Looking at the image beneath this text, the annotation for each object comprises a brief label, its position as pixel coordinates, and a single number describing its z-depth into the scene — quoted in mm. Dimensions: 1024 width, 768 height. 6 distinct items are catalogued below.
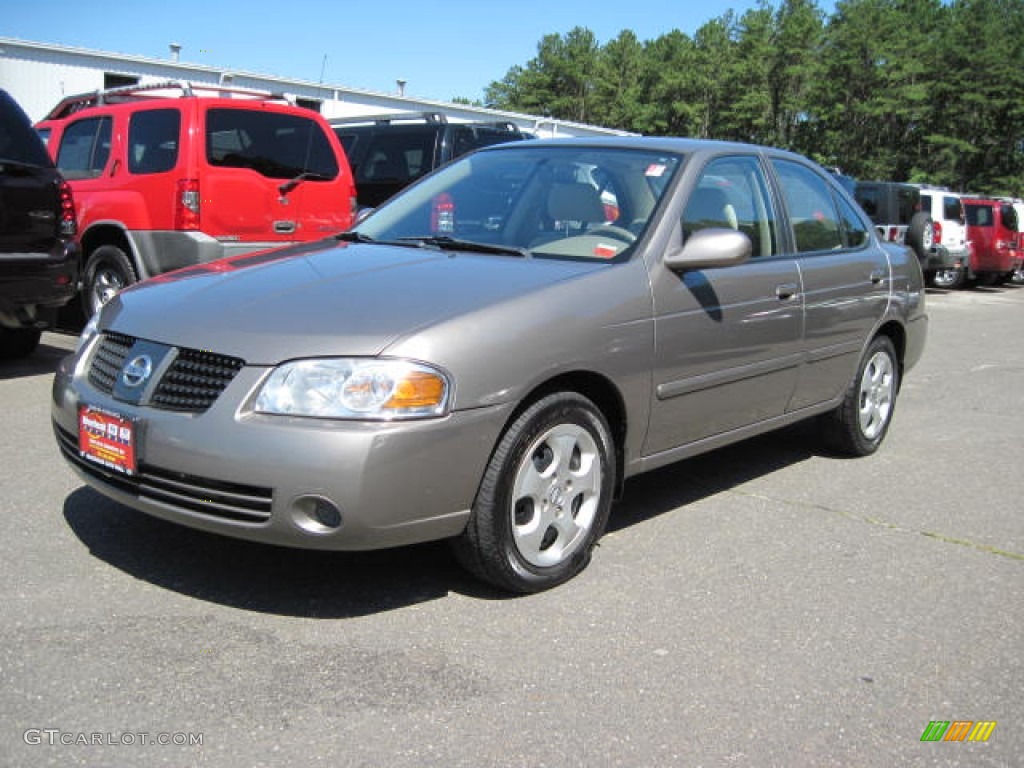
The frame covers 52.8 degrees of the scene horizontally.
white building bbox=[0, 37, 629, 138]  20516
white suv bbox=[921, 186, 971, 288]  19297
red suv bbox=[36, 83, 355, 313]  7641
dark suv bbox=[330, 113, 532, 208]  10914
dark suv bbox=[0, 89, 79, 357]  6484
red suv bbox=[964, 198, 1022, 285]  20141
